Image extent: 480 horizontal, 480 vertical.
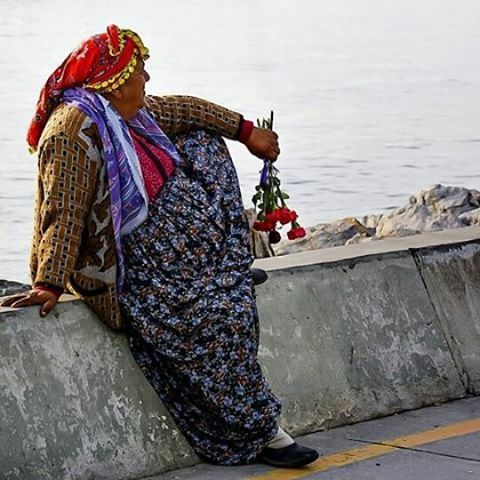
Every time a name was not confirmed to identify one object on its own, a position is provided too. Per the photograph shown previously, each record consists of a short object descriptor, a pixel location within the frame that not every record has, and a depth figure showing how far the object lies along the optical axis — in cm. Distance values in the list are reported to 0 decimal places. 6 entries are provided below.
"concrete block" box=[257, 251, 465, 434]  1213
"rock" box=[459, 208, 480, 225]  2123
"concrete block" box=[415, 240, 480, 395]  1312
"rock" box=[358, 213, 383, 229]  2317
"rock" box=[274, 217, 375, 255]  2106
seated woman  1103
